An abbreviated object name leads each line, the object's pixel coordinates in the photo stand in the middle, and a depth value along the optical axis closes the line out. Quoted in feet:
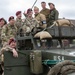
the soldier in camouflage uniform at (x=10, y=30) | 20.82
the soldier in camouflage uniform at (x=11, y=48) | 15.95
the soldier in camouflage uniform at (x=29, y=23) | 18.76
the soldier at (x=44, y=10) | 21.39
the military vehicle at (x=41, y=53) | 15.05
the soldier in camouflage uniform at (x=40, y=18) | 19.13
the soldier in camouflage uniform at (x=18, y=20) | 21.42
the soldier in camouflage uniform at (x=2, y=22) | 21.66
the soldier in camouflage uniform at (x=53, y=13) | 20.65
